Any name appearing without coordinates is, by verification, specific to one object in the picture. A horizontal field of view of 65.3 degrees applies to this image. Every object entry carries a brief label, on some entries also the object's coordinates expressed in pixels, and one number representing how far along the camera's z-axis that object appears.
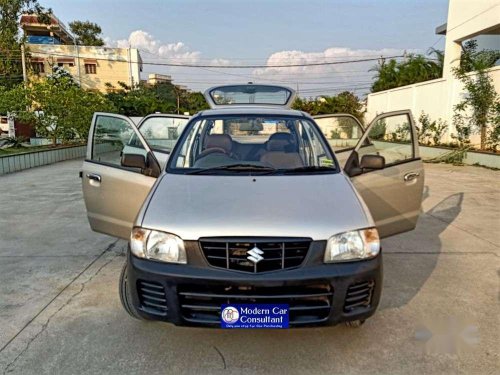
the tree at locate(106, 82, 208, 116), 24.95
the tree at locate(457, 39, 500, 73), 12.52
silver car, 2.18
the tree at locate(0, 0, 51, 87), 30.61
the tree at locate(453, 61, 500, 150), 11.86
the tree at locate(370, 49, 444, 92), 24.31
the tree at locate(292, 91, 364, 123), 27.78
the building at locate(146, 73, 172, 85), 56.46
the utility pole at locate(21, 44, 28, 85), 27.95
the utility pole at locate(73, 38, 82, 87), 37.05
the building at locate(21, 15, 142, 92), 36.94
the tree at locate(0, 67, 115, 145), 13.73
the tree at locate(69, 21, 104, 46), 49.12
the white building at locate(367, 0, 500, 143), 13.06
